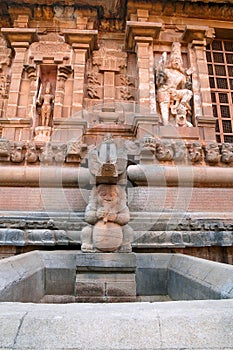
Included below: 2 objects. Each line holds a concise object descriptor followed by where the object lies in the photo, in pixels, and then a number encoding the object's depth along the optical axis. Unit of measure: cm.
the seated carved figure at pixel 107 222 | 394
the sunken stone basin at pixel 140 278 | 278
